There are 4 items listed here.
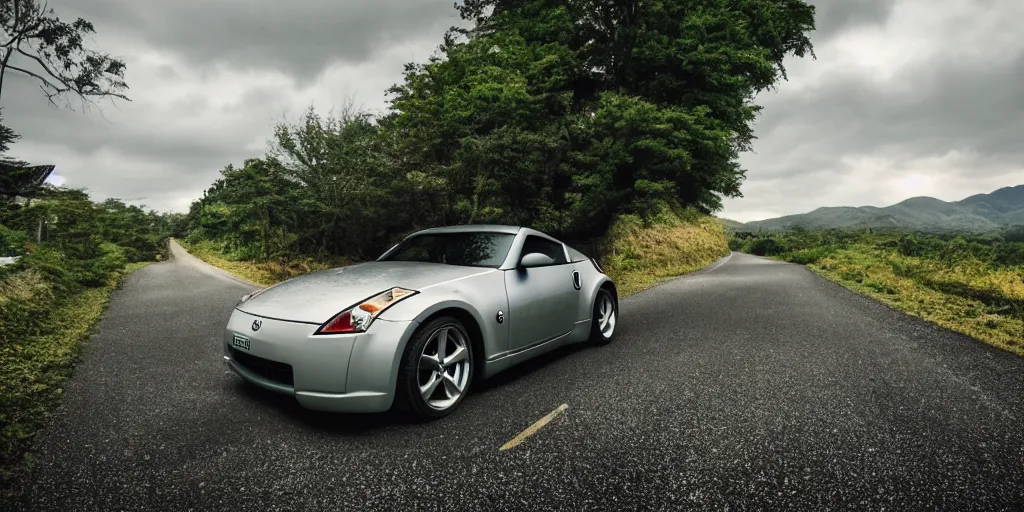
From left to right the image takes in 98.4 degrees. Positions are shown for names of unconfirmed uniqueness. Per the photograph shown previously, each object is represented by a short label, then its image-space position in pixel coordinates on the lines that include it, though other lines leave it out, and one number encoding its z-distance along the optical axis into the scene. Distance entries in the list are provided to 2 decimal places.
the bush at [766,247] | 37.50
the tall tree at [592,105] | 15.23
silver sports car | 2.83
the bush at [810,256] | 18.14
